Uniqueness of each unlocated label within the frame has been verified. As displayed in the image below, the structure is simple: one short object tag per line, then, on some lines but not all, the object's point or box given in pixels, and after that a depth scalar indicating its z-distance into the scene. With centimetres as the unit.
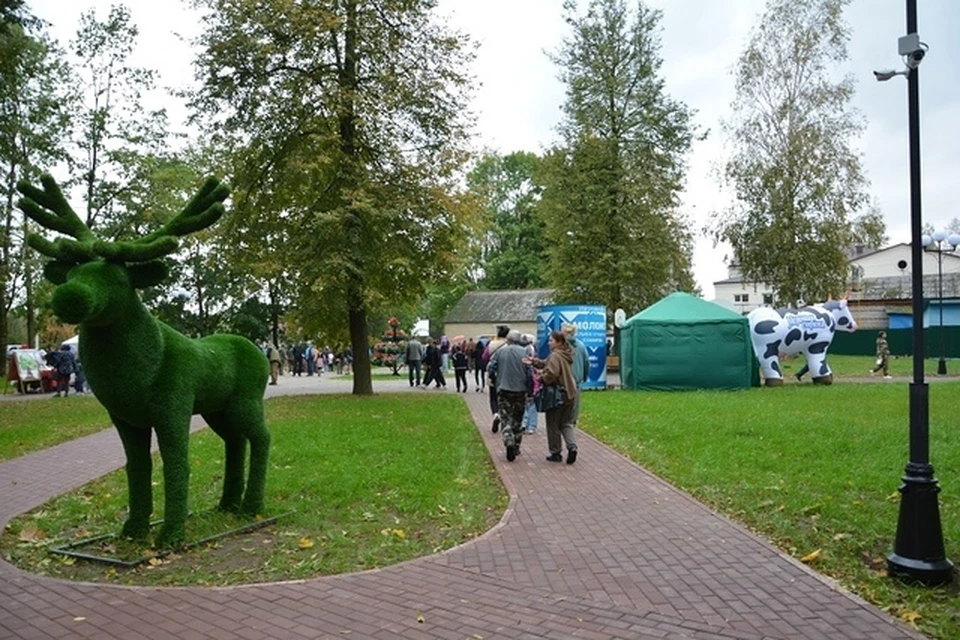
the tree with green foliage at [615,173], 3747
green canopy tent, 2150
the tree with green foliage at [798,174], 3366
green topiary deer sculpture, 573
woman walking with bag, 1005
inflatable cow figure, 2214
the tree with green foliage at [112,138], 3025
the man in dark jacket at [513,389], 1056
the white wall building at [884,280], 5397
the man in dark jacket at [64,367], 2361
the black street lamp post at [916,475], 522
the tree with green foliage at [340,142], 1920
